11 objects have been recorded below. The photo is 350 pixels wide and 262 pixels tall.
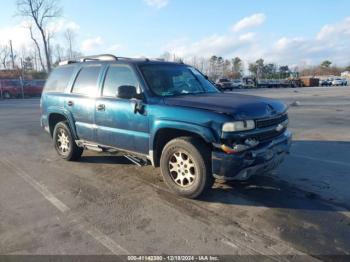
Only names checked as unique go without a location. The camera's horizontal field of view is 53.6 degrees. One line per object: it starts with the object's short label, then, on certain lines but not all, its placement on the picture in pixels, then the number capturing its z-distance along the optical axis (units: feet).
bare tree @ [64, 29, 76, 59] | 244.94
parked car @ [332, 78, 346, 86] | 225.29
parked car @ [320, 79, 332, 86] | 234.17
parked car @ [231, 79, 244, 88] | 181.63
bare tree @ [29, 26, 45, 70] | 186.19
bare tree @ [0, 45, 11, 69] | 229.64
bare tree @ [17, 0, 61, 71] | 176.10
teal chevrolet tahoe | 14.29
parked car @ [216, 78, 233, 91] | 153.85
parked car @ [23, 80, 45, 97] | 113.60
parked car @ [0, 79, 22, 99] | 109.50
